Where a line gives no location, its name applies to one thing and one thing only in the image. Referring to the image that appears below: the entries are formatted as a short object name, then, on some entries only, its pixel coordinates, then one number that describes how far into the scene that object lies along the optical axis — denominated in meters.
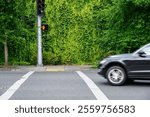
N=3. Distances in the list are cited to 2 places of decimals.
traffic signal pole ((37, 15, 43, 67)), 18.17
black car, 10.42
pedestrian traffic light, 18.10
